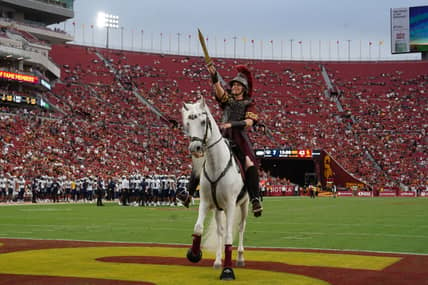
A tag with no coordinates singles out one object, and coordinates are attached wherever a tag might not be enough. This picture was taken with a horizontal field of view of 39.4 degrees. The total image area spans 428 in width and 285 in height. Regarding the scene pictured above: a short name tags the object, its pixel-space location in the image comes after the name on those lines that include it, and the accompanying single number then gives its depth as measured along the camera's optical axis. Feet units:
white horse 29.87
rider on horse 33.63
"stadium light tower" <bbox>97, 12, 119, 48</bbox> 284.41
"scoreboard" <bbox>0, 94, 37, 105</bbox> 174.42
